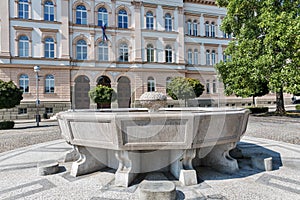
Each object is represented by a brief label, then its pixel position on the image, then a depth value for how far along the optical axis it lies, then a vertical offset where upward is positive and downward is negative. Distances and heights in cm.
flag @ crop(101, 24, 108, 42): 2344 +744
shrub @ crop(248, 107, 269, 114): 2196 -119
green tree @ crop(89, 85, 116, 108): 2048 +60
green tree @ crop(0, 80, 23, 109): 1354 +39
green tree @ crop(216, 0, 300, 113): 1403 +377
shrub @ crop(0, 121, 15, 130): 1384 -159
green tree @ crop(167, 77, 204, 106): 2170 +118
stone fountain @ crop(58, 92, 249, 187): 353 -71
